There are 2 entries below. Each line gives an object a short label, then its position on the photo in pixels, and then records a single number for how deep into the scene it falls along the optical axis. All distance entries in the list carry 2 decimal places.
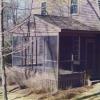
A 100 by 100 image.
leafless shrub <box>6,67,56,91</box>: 25.19
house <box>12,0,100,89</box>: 25.48
